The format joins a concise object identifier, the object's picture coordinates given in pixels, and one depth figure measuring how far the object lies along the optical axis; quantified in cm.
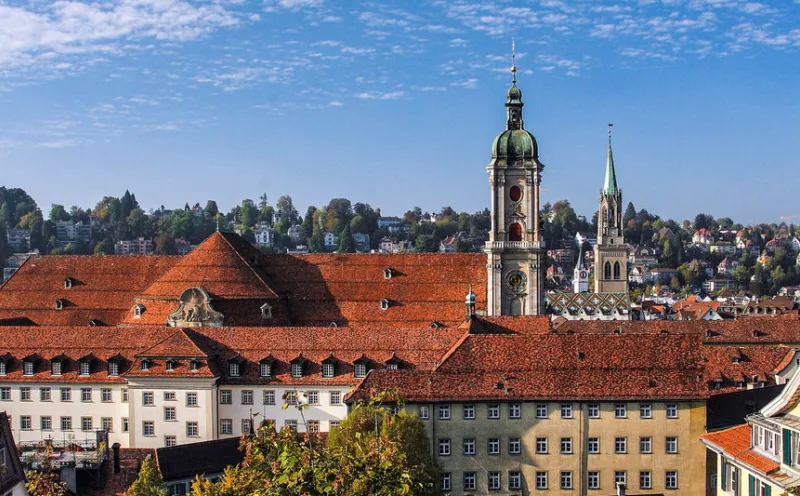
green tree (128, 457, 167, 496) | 4756
